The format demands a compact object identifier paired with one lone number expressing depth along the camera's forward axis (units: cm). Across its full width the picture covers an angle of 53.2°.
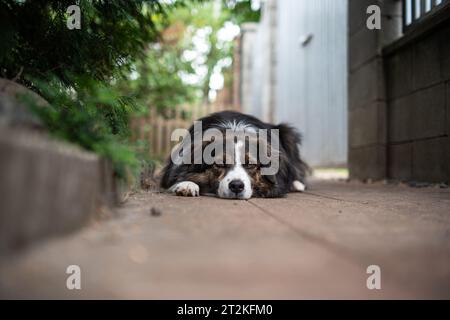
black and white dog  123
